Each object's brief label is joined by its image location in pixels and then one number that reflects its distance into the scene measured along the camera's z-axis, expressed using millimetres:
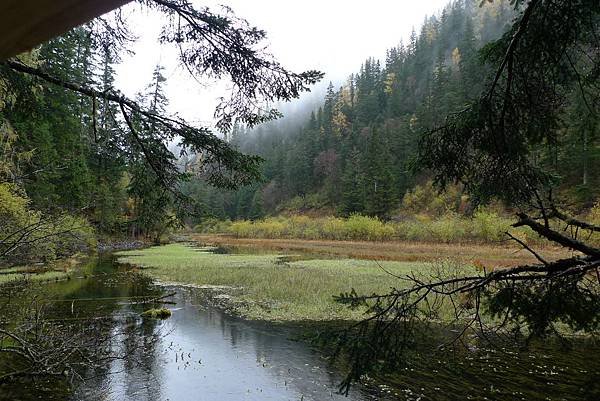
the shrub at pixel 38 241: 4501
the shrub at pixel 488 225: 32000
